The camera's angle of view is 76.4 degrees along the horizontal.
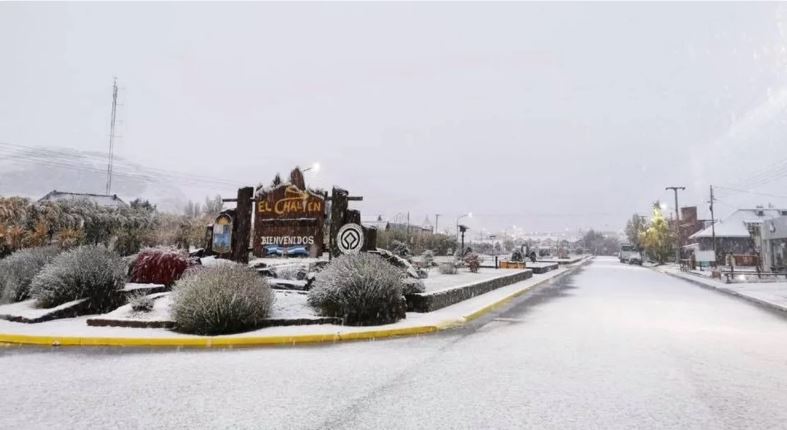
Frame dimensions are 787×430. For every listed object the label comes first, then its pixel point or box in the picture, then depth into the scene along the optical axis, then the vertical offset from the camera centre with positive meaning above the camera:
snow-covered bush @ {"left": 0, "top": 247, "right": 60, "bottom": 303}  12.06 -0.68
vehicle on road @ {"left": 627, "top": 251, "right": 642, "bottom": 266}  75.69 +0.18
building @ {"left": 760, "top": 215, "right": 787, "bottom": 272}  36.19 +1.24
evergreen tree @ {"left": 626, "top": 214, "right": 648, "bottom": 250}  104.65 +6.99
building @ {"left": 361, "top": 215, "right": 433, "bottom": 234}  110.20 +7.20
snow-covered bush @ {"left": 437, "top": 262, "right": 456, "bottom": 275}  29.05 -0.80
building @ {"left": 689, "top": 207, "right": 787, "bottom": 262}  63.78 +3.66
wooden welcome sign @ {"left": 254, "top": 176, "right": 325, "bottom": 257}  14.96 +0.92
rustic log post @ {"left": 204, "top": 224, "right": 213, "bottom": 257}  15.38 +0.28
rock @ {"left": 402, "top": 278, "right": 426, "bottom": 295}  12.56 -0.81
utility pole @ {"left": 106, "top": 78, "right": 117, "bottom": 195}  66.50 +16.76
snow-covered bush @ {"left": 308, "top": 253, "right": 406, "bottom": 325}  10.35 -0.85
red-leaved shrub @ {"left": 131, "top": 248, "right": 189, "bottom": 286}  13.61 -0.50
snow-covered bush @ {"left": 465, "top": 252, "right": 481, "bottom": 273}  33.53 -0.45
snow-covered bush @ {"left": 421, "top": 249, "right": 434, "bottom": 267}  37.25 -0.26
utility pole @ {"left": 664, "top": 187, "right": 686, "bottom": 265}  65.18 +3.23
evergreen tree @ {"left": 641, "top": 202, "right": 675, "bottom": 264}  76.50 +3.27
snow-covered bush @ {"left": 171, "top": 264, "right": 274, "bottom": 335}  9.02 -0.96
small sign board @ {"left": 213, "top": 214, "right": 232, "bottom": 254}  15.17 +0.46
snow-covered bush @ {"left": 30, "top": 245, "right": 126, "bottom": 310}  10.84 -0.70
